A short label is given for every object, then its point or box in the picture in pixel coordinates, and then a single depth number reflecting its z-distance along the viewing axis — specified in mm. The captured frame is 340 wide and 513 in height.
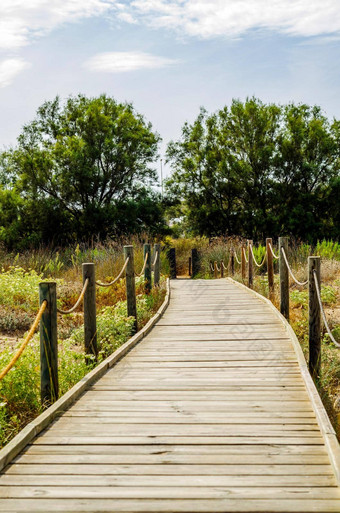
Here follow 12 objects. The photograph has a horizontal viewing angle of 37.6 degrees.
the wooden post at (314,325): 5559
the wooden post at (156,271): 11477
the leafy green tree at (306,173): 30656
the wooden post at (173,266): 22872
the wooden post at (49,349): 4262
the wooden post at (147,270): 9203
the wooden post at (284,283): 7473
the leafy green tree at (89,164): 28484
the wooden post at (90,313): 5645
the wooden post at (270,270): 9341
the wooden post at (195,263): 22750
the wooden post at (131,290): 7469
